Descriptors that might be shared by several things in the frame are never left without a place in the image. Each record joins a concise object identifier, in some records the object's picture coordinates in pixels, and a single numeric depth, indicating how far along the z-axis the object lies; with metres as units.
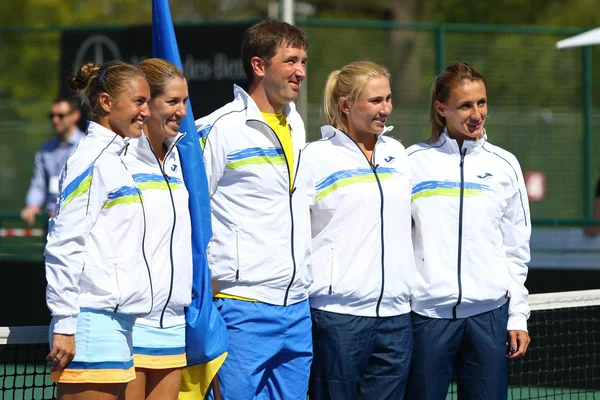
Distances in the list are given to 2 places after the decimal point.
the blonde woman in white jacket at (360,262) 9.33
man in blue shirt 19.31
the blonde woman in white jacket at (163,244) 8.29
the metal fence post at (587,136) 23.17
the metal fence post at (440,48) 22.72
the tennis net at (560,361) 13.55
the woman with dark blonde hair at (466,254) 9.63
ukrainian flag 8.64
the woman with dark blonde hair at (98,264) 7.77
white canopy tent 17.97
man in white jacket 9.05
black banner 19.28
